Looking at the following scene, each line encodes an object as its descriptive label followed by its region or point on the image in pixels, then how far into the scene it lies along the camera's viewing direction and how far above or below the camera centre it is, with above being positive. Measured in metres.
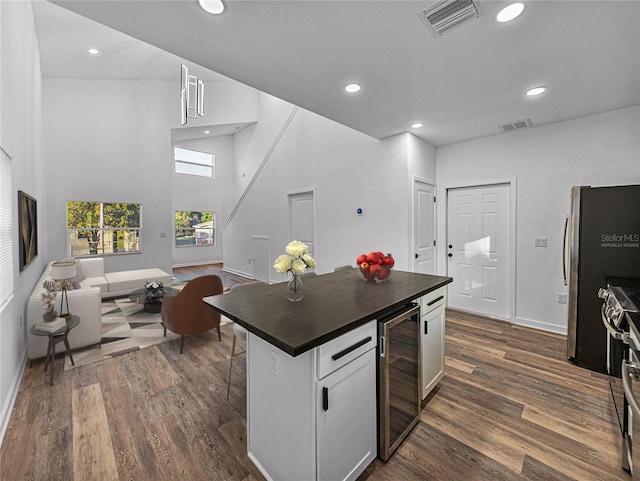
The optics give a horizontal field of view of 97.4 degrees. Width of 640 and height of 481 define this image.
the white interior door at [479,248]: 3.97 -0.23
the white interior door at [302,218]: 5.47 +0.31
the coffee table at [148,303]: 4.19 -1.00
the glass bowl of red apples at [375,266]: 2.29 -0.27
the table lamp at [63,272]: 2.70 -0.37
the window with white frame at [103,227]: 5.87 +0.15
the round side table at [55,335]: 2.48 -0.94
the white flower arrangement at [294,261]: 1.70 -0.17
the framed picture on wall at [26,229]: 2.83 +0.06
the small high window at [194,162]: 9.07 +2.38
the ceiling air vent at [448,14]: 1.62 +1.32
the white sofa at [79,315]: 2.78 -0.88
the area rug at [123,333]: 2.98 -1.25
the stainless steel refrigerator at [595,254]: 2.53 -0.20
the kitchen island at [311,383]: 1.27 -0.75
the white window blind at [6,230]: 2.12 +0.03
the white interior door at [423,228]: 3.97 +0.08
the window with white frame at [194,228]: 9.36 +0.20
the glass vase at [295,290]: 1.83 -0.37
